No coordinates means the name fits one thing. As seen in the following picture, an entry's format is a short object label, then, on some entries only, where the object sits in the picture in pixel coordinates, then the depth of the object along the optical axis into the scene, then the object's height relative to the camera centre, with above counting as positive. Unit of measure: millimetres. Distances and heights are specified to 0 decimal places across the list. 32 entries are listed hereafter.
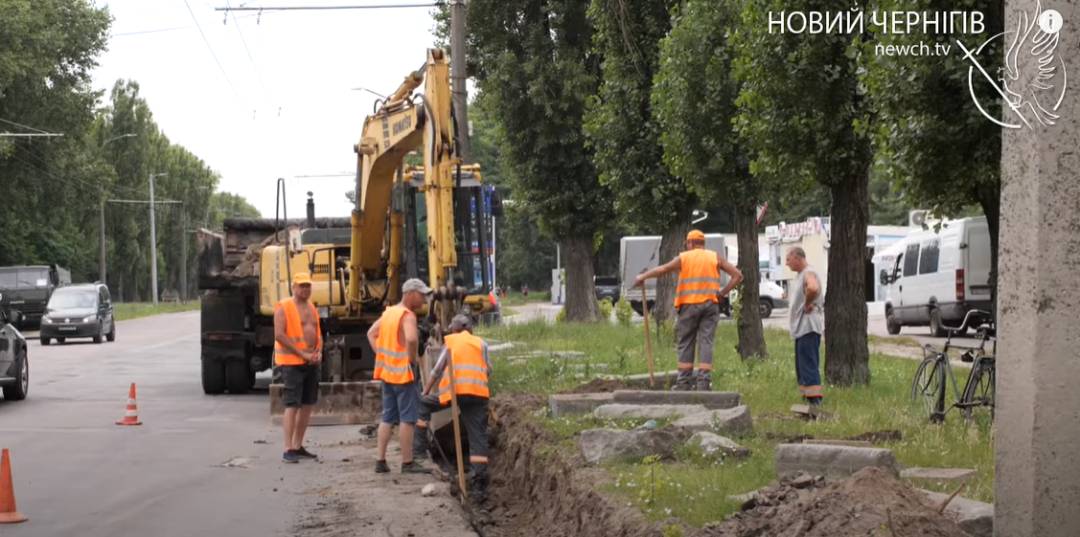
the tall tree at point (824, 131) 15375 +1371
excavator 15445 +115
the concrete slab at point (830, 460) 8977 -1291
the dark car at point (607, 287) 72062 -1323
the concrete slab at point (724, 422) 11695 -1348
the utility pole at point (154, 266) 78106 +334
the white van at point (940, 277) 30516 -557
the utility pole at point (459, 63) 22297 +3148
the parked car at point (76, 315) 38594 -1108
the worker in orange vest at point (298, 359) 14164 -897
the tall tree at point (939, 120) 11250 +1064
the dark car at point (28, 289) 46875 -443
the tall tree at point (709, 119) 20531 +2038
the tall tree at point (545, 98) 32750 +3764
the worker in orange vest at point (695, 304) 15055 -476
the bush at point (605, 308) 38203 -1274
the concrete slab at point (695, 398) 13500 -1304
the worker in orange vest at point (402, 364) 12938 -890
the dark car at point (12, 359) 19469 -1144
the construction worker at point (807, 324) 14266 -687
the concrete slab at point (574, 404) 14062 -1390
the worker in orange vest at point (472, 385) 12641 -1064
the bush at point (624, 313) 31714 -1165
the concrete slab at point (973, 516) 7316 -1357
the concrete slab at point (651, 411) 12594 -1339
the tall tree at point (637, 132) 26953 +2433
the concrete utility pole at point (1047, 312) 6328 -272
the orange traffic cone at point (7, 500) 10430 -1638
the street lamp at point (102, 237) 69812 +1777
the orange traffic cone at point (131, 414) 17422 -1717
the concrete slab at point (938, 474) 9117 -1412
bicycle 12000 -1131
